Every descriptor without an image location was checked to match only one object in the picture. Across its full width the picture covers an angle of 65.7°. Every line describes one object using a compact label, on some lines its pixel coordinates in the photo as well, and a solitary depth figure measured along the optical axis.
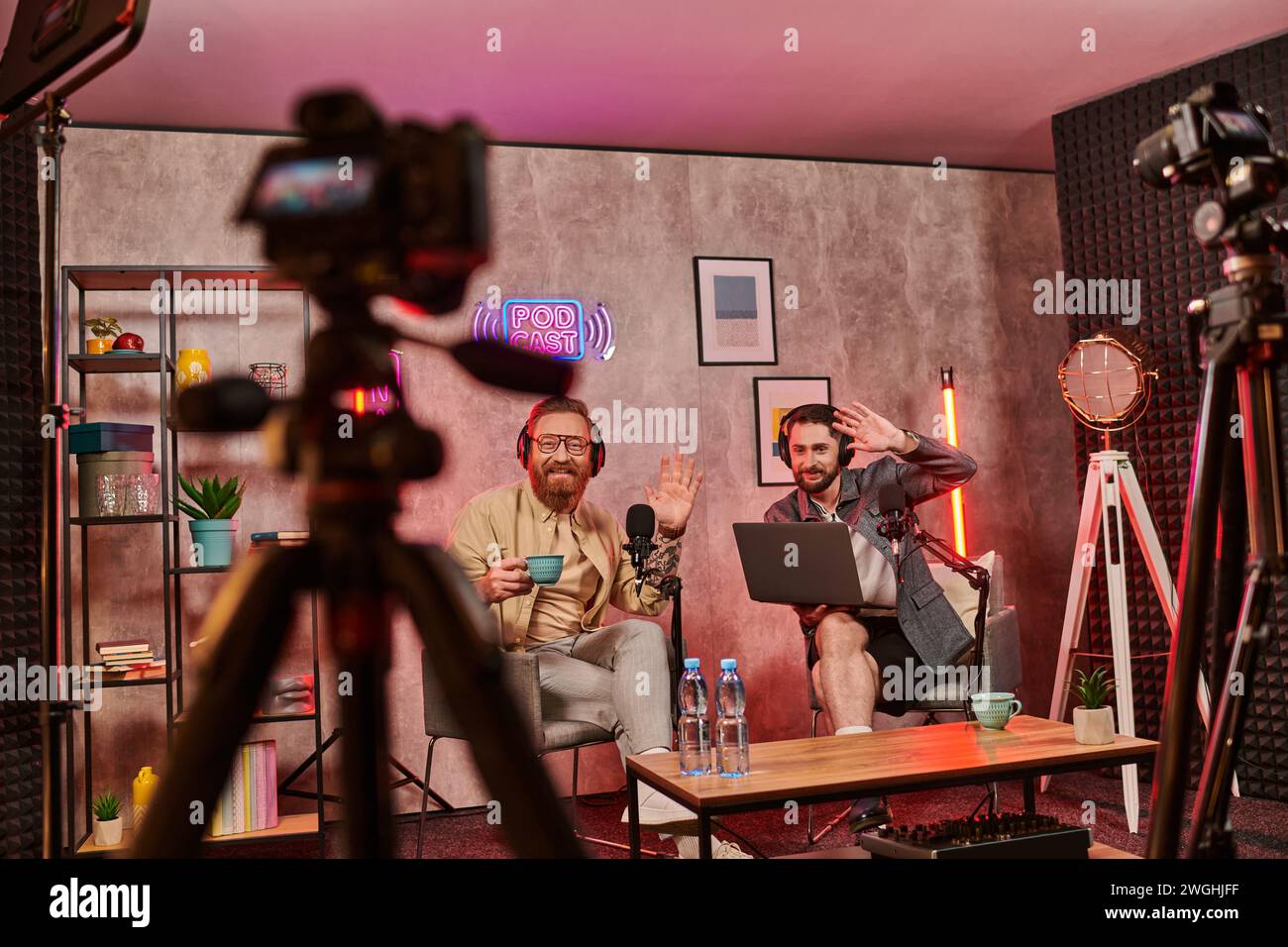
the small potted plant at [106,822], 3.48
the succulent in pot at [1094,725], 2.56
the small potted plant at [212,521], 3.57
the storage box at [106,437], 3.50
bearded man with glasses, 3.27
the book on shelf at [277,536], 3.53
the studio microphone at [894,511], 3.38
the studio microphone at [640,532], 3.27
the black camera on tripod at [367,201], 0.66
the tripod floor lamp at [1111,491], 3.63
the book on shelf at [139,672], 3.48
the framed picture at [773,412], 4.69
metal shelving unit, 3.48
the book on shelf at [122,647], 3.52
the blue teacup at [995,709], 2.82
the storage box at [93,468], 3.51
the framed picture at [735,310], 4.68
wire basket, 3.88
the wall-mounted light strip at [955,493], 4.62
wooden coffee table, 2.21
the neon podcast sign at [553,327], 4.44
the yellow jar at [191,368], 3.63
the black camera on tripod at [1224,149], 1.27
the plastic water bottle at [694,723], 2.46
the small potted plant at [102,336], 3.68
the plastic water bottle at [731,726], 2.40
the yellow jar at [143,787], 3.49
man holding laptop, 3.49
